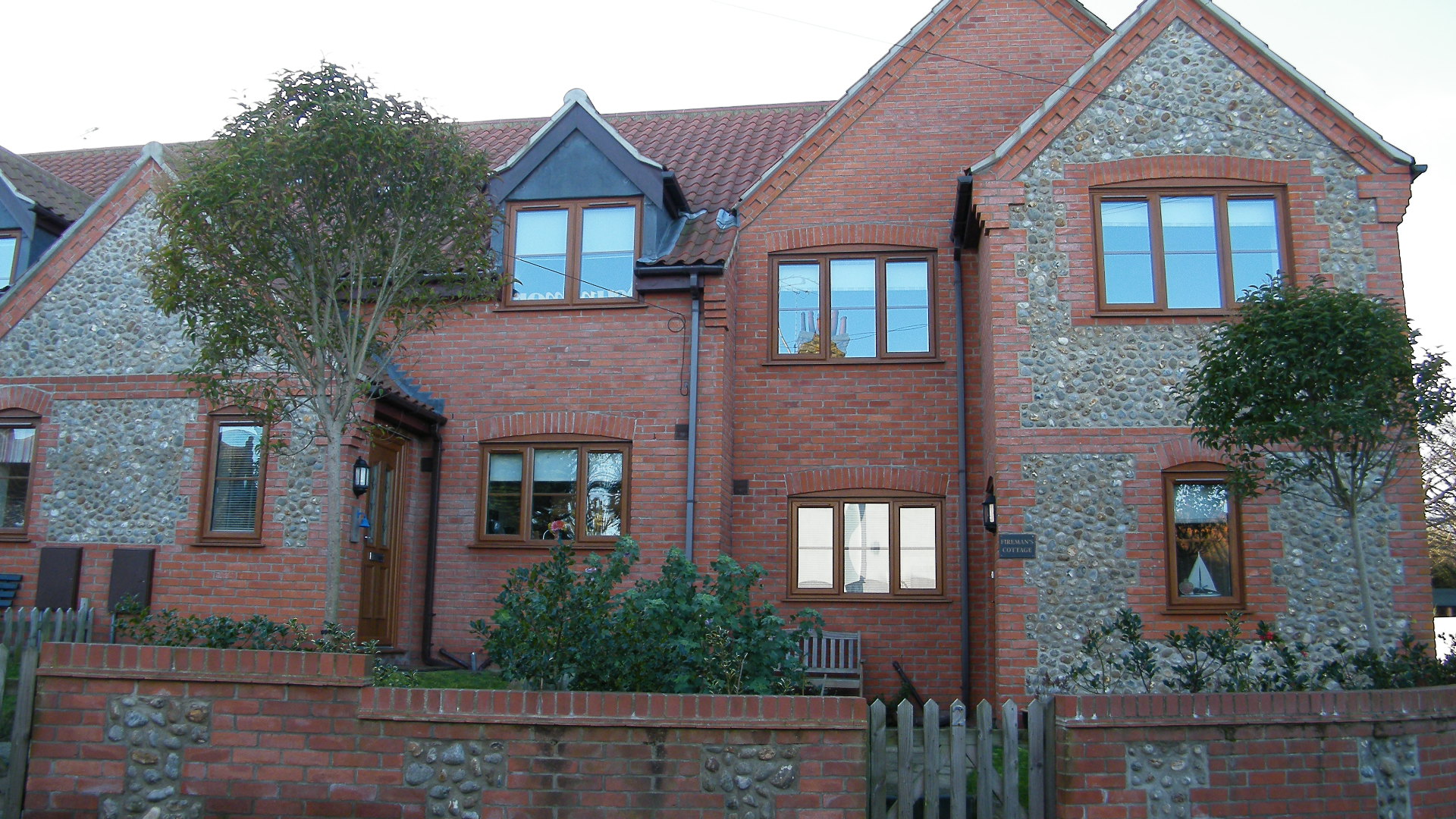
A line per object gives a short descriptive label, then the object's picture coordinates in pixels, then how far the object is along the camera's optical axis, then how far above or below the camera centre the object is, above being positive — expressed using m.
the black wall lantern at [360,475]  12.83 +1.14
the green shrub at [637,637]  7.81 -0.36
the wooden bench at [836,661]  13.52 -0.87
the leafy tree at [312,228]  9.31 +2.87
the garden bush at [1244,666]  8.65 -0.58
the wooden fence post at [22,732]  7.20 -0.99
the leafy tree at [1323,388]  9.51 +1.72
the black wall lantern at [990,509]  12.85 +0.89
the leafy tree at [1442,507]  28.45 +2.26
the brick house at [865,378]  12.38 +2.47
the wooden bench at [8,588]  13.74 -0.18
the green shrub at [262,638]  8.60 -0.46
